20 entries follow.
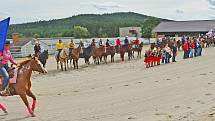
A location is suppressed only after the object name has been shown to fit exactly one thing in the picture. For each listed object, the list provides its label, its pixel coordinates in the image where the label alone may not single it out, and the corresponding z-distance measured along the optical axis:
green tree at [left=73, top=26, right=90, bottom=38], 106.44
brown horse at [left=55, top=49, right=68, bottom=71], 24.84
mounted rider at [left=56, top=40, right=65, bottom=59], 25.52
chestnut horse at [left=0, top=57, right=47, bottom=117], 10.88
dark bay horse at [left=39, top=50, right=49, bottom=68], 24.73
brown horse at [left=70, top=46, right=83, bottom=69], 25.55
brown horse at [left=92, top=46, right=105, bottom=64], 28.44
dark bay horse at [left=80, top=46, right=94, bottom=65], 27.49
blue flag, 11.19
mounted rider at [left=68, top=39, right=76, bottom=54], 25.80
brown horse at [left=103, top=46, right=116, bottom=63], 29.77
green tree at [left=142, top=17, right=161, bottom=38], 96.16
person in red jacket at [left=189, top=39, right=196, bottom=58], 31.67
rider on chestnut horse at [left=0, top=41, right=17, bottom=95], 10.82
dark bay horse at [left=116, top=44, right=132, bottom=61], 31.23
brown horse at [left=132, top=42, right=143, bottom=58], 33.52
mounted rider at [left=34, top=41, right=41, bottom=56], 26.09
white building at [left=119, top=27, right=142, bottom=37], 103.18
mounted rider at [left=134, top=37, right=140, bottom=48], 33.62
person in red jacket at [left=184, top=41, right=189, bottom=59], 30.80
